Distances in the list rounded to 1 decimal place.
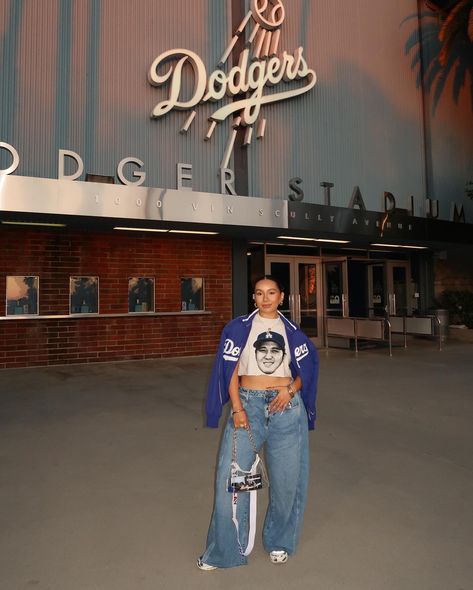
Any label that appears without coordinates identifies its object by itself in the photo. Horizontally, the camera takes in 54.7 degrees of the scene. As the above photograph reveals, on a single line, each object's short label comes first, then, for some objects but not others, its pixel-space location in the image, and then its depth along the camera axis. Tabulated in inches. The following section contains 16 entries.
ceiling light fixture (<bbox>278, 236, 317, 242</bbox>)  470.5
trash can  568.7
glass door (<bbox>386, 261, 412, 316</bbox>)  616.1
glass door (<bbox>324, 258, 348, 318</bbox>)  550.0
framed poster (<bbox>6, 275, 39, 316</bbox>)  398.3
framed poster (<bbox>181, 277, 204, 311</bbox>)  470.9
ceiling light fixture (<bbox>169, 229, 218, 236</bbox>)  413.7
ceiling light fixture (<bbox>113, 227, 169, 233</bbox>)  397.4
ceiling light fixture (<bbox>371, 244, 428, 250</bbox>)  565.1
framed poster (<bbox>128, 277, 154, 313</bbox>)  444.8
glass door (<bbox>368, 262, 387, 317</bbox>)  603.8
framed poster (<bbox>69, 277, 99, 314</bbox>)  421.1
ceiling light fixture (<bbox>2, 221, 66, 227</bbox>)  360.8
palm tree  573.9
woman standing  99.7
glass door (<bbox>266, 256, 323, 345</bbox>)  521.7
